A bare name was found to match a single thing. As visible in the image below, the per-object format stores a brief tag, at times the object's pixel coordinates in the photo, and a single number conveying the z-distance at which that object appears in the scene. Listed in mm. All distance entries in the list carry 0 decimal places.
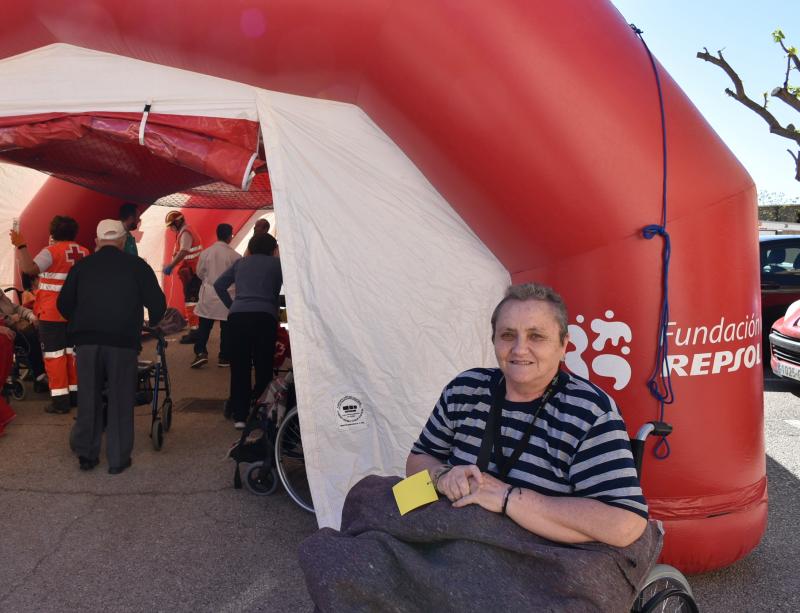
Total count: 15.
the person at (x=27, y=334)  6047
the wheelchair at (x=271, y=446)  4094
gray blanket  1728
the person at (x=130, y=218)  7082
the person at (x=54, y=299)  5742
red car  6926
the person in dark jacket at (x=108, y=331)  4383
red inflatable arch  3002
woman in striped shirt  1807
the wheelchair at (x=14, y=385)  6312
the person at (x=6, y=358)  5418
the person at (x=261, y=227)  5435
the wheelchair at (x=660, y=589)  2213
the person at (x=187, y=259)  9023
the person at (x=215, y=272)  7312
